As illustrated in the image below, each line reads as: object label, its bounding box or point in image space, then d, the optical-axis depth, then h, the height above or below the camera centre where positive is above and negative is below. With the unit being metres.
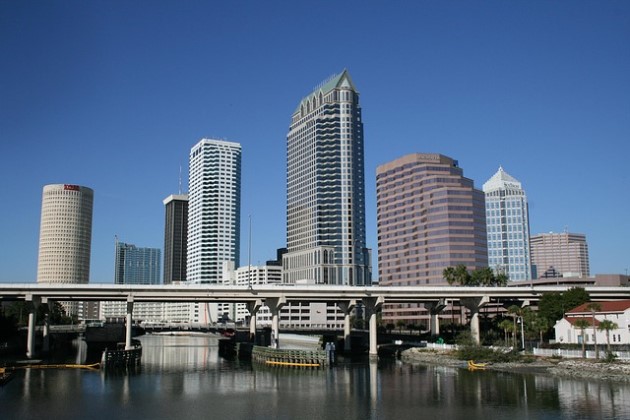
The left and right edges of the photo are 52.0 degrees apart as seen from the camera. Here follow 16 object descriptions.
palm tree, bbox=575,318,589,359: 105.54 -4.47
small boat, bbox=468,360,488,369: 112.62 -11.54
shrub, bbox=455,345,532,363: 113.88 -10.10
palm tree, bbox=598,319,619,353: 103.38 -4.40
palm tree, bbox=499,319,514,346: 126.25 -5.11
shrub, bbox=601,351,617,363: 97.88 -8.99
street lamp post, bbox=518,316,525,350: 126.12 -7.07
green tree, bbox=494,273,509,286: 176.38 +5.38
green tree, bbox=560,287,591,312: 134.75 +0.11
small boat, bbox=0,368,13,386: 91.17 -11.03
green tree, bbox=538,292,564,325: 135.12 -1.77
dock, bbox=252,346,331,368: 122.38 -11.20
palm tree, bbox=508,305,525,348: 129.62 -2.44
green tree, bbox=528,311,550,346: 126.75 -4.92
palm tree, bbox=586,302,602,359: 102.75 -1.77
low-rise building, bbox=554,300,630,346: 113.50 -4.51
